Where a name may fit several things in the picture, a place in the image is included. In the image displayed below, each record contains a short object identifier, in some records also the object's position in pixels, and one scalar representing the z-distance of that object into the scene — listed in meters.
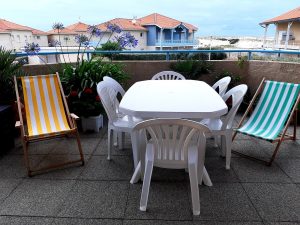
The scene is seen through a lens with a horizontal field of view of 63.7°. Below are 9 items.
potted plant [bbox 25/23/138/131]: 3.89
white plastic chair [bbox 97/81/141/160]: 2.77
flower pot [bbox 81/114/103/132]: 3.95
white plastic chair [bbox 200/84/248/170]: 2.69
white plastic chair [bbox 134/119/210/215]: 2.02
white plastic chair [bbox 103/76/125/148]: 3.29
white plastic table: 2.26
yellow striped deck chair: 2.89
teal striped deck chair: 3.00
